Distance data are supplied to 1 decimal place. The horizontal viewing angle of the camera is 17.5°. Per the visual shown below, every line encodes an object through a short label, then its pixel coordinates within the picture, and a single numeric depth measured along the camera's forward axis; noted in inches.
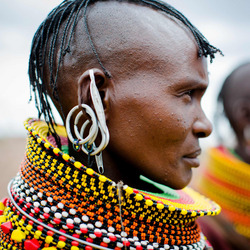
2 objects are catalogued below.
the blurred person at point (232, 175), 52.2
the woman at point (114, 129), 32.6
